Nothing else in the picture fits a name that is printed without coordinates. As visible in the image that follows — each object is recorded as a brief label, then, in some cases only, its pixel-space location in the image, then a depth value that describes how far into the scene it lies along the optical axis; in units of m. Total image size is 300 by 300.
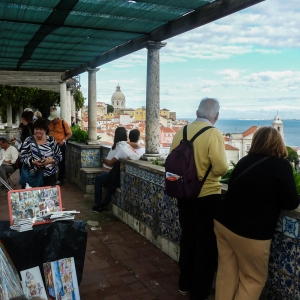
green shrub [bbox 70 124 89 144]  8.92
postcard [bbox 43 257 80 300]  3.06
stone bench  7.53
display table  3.03
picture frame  3.17
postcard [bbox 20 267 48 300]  2.97
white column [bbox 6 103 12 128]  24.99
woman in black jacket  2.53
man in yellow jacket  3.11
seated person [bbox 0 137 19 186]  7.55
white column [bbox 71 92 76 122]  19.77
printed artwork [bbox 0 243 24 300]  2.17
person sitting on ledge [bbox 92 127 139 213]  5.71
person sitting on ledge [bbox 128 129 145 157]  5.98
